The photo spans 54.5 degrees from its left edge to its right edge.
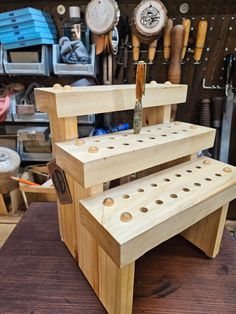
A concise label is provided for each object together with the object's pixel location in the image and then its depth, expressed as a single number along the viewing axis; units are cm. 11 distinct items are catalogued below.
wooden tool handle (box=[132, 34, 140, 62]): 100
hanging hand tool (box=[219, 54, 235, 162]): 101
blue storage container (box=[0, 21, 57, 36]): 95
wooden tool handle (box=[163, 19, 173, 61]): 98
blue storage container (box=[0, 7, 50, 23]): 93
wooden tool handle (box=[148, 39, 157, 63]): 100
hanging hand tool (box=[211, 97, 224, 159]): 106
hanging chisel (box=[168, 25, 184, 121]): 95
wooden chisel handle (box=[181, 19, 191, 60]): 97
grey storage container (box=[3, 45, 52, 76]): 101
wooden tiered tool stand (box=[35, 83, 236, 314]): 34
